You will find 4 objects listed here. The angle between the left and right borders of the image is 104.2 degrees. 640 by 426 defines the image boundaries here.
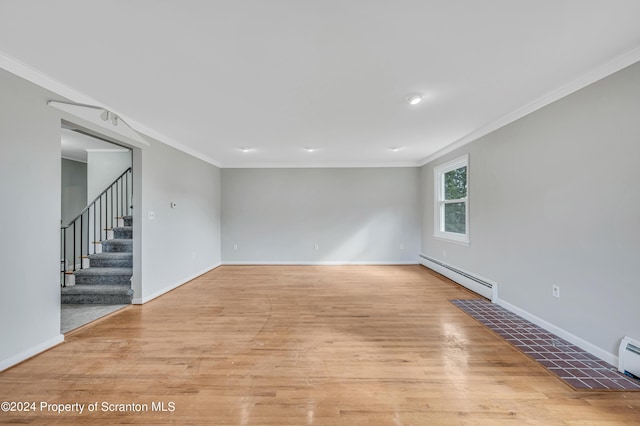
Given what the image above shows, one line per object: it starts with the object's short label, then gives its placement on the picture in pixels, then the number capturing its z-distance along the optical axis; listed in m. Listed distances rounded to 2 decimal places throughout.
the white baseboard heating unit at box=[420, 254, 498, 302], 3.37
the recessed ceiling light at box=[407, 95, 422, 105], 2.50
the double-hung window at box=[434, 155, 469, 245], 4.21
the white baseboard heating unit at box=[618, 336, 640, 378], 1.79
